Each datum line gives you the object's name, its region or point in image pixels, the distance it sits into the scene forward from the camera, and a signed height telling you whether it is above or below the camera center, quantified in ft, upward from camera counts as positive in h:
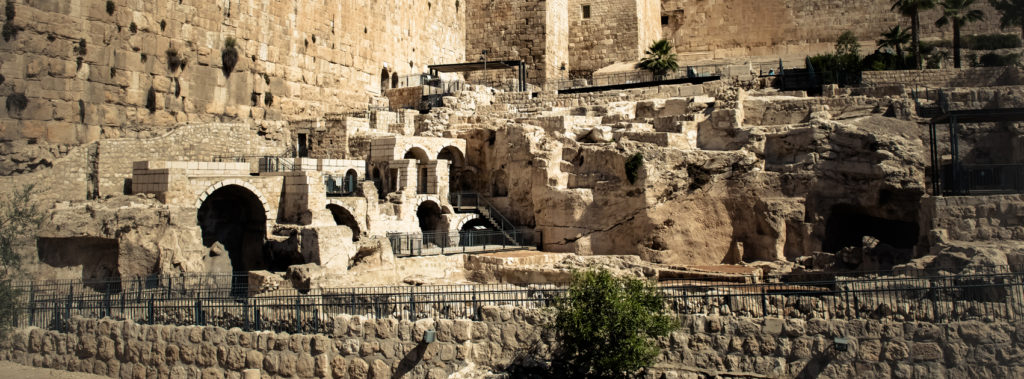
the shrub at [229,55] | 82.23 +17.90
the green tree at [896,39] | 100.58 +23.40
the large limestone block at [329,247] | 58.75 -1.52
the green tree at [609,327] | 36.35 -4.77
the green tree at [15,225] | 54.95 +0.34
